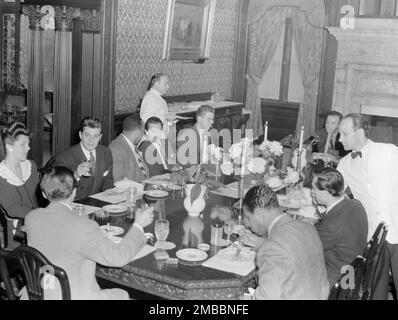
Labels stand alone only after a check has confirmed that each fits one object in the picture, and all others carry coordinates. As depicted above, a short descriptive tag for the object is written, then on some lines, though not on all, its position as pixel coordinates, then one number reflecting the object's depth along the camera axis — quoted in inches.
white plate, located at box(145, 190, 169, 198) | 170.6
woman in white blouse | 153.0
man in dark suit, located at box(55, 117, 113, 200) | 178.1
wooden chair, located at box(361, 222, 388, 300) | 115.6
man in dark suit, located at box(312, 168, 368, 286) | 128.6
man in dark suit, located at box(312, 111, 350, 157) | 249.4
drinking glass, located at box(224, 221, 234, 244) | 134.2
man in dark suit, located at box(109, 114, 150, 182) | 198.2
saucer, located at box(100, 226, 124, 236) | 132.3
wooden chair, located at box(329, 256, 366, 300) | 99.3
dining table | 111.8
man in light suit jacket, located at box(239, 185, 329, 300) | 97.7
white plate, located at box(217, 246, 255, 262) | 122.2
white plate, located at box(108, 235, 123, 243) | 126.5
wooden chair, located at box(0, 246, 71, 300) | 99.2
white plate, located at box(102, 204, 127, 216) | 149.1
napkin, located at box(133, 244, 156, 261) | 120.8
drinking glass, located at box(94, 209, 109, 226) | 141.4
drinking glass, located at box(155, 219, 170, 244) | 127.4
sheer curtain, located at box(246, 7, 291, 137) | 420.8
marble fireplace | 333.4
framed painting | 337.1
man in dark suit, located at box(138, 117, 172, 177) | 210.2
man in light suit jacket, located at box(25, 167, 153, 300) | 106.5
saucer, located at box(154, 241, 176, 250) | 126.0
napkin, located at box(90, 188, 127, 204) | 161.3
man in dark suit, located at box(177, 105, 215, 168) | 230.5
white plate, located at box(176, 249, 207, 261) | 120.5
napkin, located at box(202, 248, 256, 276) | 116.6
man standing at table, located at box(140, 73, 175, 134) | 281.0
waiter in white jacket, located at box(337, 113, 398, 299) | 152.6
